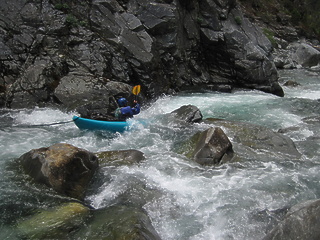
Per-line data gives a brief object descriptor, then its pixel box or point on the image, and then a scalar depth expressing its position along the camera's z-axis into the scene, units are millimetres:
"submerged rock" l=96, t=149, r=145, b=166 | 6090
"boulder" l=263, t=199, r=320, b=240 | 3013
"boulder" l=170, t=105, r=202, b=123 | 8719
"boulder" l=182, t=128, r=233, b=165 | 6172
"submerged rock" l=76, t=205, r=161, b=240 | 3652
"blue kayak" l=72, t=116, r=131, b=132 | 7934
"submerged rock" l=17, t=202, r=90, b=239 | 3877
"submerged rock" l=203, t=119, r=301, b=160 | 6645
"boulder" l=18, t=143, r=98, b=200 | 4969
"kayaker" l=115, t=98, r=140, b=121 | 8414
